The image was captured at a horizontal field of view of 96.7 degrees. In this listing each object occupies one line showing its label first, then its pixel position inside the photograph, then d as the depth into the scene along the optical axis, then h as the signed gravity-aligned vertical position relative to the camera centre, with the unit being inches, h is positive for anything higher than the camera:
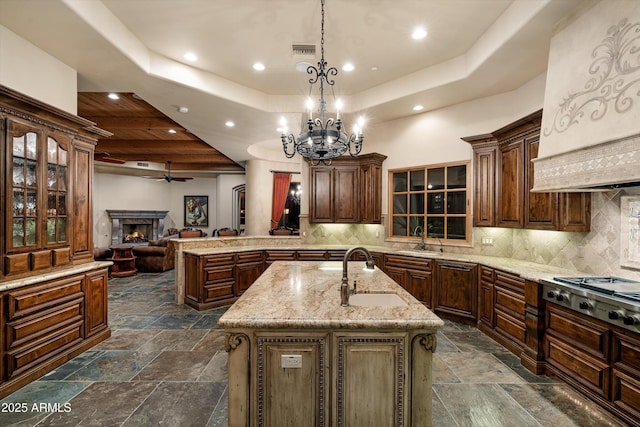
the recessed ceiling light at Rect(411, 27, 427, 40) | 116.1 +73.9
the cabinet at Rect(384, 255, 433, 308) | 162.9 -37.3
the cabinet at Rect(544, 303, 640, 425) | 76.5 -44.9
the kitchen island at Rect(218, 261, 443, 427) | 64.1 -36.7
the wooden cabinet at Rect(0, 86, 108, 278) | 94.3 +9.7
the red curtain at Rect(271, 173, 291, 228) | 342.3 +20.5
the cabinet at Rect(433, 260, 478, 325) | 147.6 -43.1
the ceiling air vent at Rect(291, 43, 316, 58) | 126.3 +73.2
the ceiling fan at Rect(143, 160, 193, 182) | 382.6 +50.0
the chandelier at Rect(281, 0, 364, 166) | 101.6 +26.3
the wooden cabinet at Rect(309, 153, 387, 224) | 201.5 +14.7
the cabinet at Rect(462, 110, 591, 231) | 112.4 +9.9
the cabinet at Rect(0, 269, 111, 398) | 92.0 -42.3
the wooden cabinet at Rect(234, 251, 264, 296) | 187.2 -39.0
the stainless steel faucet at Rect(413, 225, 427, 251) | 183.8 -19.4
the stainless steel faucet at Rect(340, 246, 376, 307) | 73.2 -20.4
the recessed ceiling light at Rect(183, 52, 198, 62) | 131.9 +72.8
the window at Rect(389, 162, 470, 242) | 173.8 +6.1
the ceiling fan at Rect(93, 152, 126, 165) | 320.2 +60.9
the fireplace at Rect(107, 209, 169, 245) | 393.1 -21.5
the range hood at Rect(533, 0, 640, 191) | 73.5 +31.5
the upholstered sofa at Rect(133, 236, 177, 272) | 276.2 -44.2
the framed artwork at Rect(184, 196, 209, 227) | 451.8 +1.5
